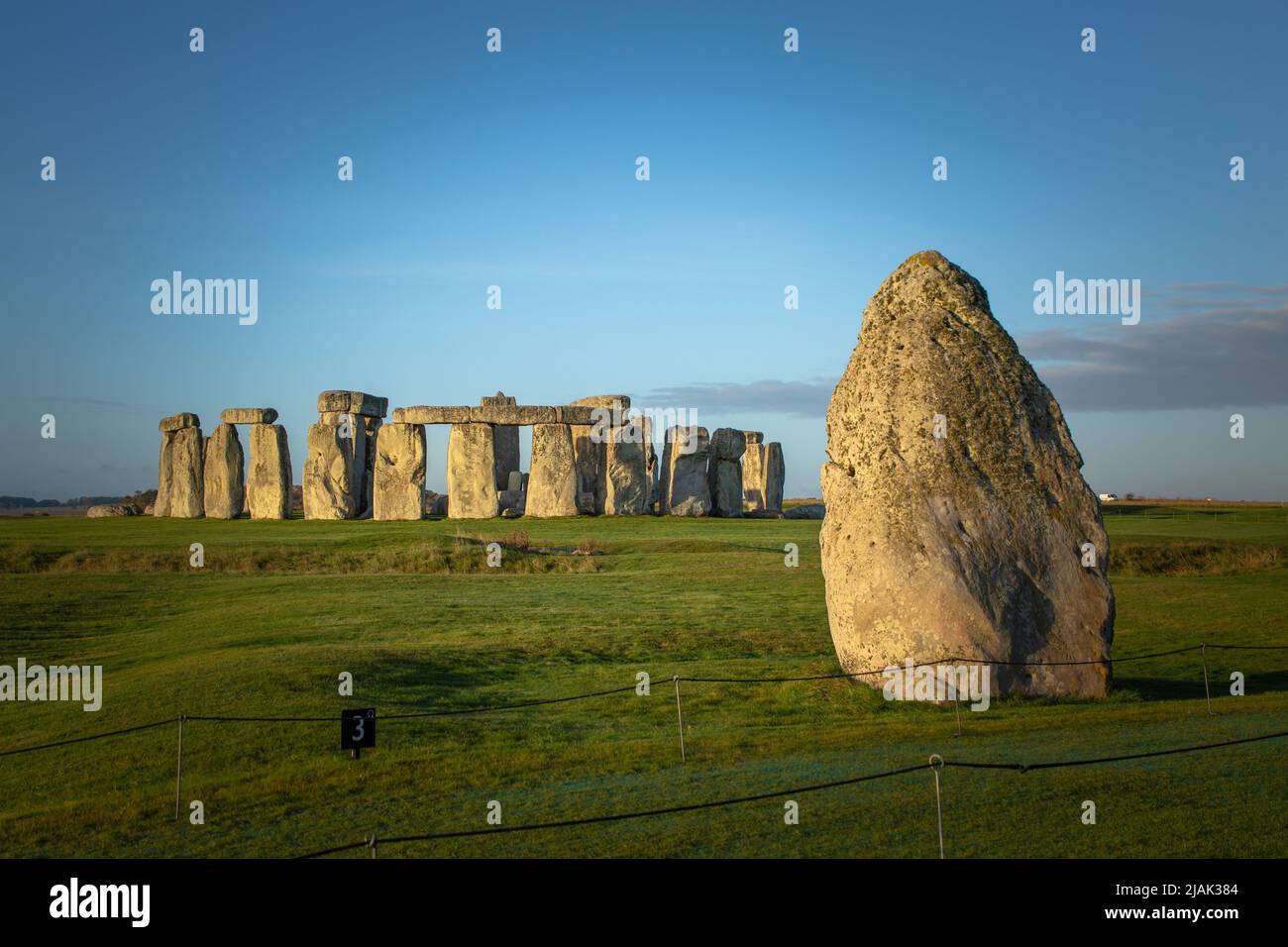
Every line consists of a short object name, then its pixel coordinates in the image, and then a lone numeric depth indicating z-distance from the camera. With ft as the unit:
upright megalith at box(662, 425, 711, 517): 138.41
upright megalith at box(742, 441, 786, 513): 174.91
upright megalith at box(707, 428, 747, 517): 141.69
